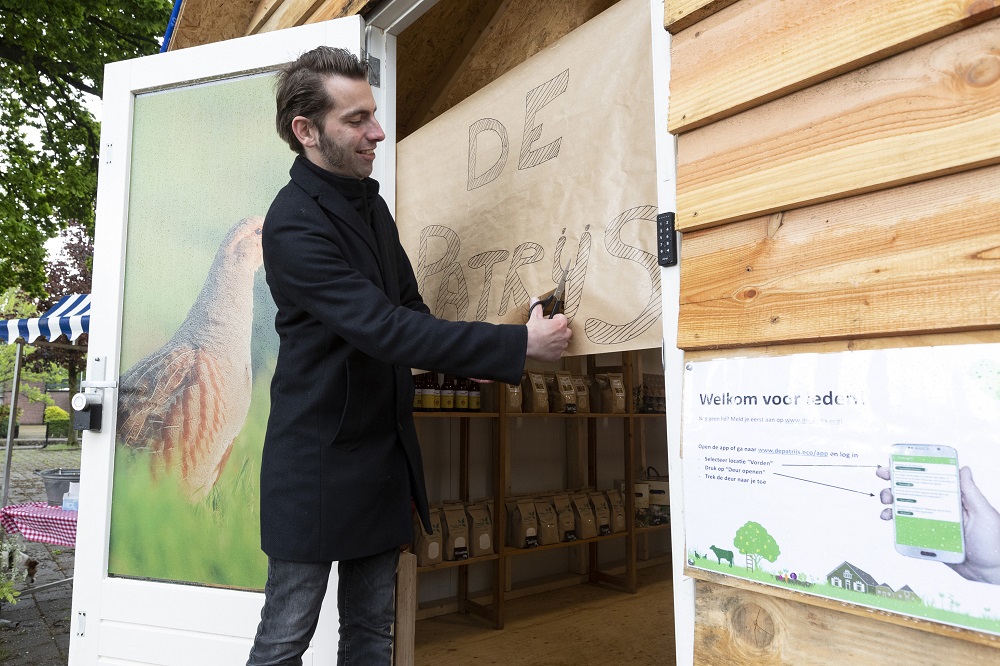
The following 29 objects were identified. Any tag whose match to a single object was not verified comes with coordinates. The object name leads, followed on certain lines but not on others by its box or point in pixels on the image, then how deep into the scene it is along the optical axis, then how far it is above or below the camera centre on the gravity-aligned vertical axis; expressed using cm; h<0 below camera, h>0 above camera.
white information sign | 91 -12
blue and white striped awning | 497 +51
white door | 216 +17
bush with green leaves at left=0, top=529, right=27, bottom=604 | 421 -102
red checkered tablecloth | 380 -68
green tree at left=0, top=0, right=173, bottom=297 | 782 +348
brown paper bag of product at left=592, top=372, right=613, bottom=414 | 477 +1
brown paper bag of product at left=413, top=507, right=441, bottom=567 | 368 -80
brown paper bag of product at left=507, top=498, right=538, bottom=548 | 414 -77
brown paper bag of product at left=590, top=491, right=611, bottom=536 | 457 -77
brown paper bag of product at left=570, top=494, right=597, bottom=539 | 446 -78
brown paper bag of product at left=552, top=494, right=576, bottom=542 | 438 -76
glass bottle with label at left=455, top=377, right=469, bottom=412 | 394 -1
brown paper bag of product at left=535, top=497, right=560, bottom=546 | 424 -77
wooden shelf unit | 399 -87
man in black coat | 139 +5
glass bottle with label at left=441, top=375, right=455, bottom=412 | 384 +1
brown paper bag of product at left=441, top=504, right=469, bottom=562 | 382 -75
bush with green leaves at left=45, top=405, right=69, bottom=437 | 2134 -75
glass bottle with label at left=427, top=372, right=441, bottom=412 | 376 +2
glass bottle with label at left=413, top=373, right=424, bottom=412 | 368 +0
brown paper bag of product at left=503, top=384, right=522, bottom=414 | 413 -2
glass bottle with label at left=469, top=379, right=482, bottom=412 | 400 -1
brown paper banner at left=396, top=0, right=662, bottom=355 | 154 +52
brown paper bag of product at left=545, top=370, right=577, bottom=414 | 445 +2
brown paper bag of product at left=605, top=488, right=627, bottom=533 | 466 -76
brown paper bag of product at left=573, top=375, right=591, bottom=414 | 458 +1
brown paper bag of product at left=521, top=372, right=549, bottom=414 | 428 +1
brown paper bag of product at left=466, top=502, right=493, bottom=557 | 396 -76
